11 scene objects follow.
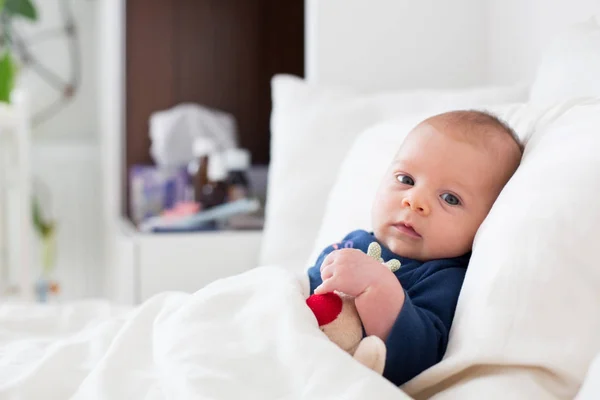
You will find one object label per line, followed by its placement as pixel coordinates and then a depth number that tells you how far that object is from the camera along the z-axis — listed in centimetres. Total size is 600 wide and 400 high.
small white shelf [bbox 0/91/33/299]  216
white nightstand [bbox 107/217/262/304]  193
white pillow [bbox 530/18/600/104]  107
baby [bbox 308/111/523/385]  83
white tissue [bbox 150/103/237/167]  250
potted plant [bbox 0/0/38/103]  229
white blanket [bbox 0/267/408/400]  68
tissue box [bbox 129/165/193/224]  242
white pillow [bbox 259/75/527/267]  157
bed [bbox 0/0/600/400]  69
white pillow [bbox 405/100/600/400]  69
